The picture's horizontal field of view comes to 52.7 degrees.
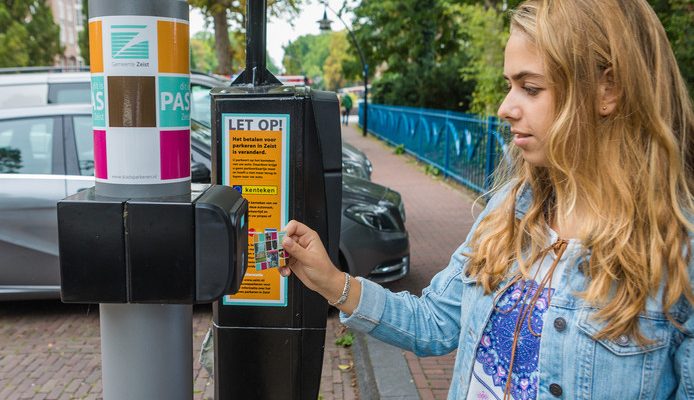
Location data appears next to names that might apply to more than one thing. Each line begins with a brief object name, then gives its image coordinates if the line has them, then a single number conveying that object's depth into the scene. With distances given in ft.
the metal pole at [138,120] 4.62
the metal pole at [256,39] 8.44
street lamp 88.50
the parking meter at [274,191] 8.37
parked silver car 15.84
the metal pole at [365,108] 88.02
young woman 4.53
